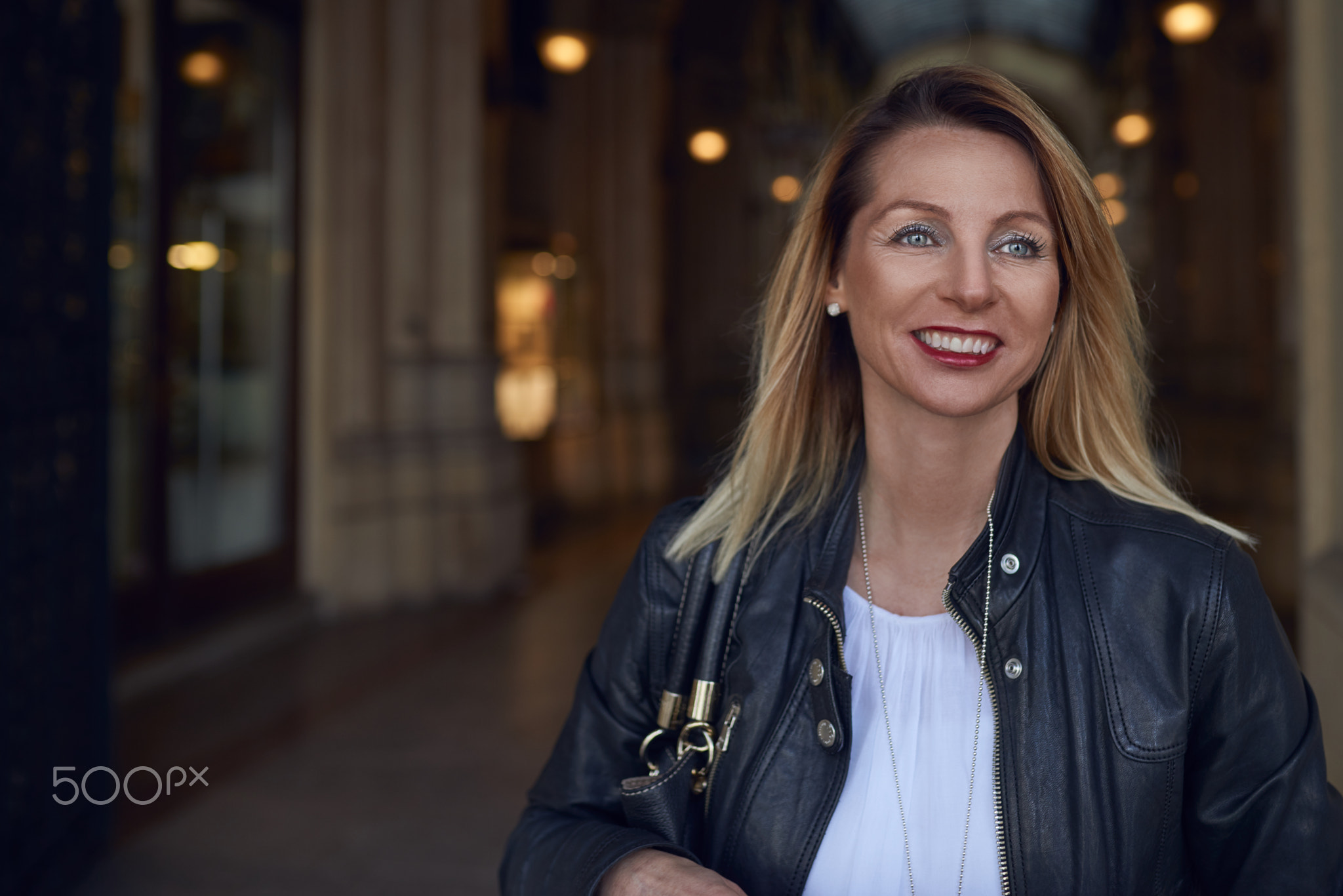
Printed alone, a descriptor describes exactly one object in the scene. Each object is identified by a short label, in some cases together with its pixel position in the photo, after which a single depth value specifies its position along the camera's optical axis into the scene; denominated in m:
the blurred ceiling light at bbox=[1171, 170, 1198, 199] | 12.84
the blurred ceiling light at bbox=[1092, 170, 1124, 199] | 20.17
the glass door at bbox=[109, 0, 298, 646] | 5.88
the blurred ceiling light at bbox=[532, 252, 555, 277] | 12.39
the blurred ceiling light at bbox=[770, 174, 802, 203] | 18.62
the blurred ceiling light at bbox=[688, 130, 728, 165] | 15.10
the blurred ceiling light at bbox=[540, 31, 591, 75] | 9.60
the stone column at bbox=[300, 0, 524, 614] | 7.35
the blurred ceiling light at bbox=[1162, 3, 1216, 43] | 8.35
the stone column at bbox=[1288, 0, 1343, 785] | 2.91
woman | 1.41
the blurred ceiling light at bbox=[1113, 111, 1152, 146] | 14.76
